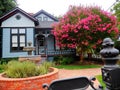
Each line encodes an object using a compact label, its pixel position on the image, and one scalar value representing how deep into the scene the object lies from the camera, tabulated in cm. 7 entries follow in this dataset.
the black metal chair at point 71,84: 129
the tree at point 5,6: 1190
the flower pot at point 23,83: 369
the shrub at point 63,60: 969
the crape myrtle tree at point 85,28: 843
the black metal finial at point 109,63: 102
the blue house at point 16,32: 1045
